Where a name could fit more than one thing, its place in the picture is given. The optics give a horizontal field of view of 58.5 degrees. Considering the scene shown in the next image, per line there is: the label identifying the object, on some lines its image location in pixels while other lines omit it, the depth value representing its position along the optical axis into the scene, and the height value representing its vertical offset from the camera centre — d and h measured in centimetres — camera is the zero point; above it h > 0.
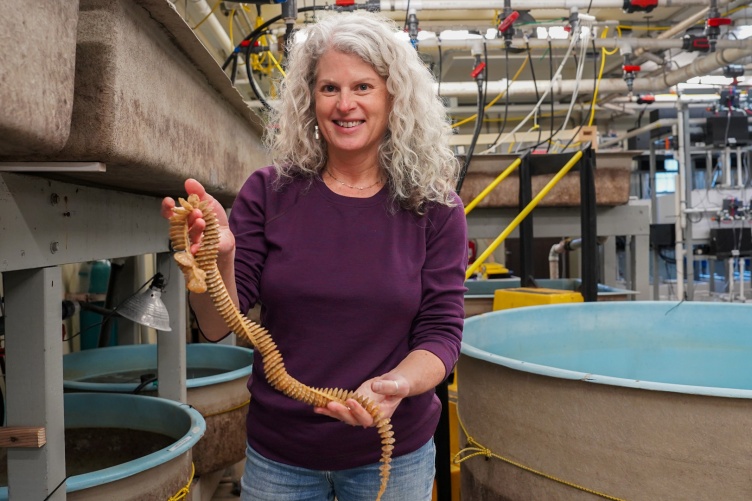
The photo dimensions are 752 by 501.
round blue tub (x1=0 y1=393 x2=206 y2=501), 128 -44
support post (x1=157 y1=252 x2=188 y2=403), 191 -25
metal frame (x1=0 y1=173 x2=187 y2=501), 98 -7
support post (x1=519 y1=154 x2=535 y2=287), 327 +10
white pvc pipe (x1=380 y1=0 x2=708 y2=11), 339 +126
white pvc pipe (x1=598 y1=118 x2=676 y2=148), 586 +113
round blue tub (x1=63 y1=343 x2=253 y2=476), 211 -43
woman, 100 -2
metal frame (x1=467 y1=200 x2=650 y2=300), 343 +15
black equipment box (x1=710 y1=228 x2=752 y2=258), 608 +5
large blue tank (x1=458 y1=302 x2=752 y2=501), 127 -38
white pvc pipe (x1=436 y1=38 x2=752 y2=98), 477 +124
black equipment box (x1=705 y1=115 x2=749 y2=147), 580 +102
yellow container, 280 -21
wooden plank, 108 -29
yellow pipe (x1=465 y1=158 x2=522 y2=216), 291 +32
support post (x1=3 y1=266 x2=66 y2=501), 108 -19
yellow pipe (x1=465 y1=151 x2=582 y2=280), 294 +24
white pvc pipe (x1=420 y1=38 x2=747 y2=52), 390 +131
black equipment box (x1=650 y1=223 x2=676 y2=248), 653 +14
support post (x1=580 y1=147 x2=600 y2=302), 298 +10
